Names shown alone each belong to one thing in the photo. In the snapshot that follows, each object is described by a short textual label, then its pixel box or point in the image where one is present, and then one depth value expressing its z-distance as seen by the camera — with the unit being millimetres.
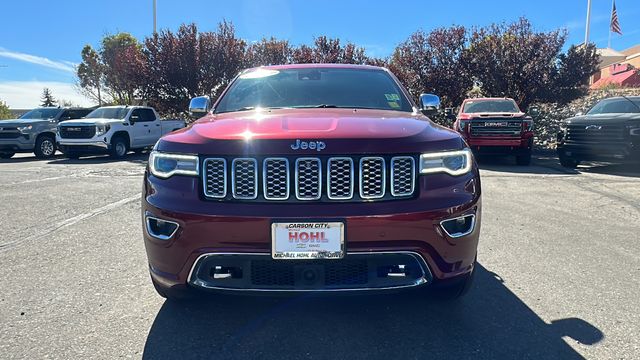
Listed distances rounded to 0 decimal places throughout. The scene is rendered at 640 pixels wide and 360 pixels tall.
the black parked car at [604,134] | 10734
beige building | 34438
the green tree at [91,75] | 40344
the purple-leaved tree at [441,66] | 19469
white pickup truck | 14867
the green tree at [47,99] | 58197
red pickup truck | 12219
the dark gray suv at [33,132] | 15570
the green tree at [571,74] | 17984
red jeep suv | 2508
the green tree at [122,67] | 21000
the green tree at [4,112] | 37341
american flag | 26761
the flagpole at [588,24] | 23294
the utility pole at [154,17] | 27844
